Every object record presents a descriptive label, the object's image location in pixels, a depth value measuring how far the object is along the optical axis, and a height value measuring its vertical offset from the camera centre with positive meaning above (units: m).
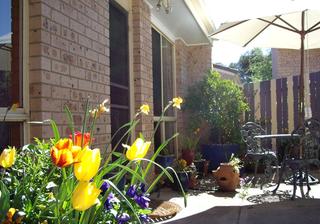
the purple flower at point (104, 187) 1.56 -0.28
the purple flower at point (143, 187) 1.66 -0.30
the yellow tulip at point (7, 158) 1.32 -0.14
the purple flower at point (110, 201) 1.49 -0.32
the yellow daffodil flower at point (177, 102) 1.99 +0.07
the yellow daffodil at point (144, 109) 1.90 +0.03
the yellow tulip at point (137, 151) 1.35 -0.12
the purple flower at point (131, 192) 1.56 -0.30
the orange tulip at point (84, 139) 1.41 -0.08
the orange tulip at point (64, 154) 1.08 -0.10
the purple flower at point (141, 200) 1.55 -0.33
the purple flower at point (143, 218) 1.59 -0.41
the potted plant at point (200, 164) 6.84 -0.85
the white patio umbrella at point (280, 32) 5.83 +1.26
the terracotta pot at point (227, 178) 5.58 -0.89
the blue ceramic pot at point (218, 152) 7.33 -0.69
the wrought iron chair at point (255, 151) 5.64 -0.52
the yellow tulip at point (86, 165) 1.07 -0.13
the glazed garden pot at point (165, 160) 5.77 -0.65
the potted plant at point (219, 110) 7.32 +0.10
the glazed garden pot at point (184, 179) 5.40 -0.86
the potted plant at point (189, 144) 6.34 -0.49
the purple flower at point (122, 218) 1.46 -0.38
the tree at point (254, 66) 30.68 +4.29
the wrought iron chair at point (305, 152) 4.75 -0.48
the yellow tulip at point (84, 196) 1.05 -0.21
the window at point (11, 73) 2.68 +0.30
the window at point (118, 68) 4.60 +0.58
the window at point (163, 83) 6.46 +0.57
